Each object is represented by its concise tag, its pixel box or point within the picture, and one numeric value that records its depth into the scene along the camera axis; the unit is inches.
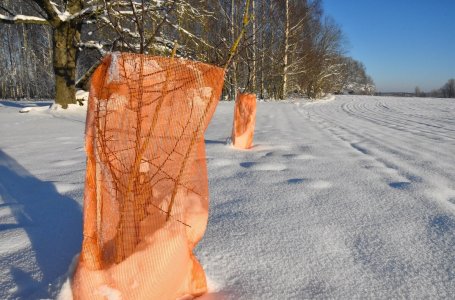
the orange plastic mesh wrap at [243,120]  125.2
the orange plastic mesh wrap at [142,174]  33.7
